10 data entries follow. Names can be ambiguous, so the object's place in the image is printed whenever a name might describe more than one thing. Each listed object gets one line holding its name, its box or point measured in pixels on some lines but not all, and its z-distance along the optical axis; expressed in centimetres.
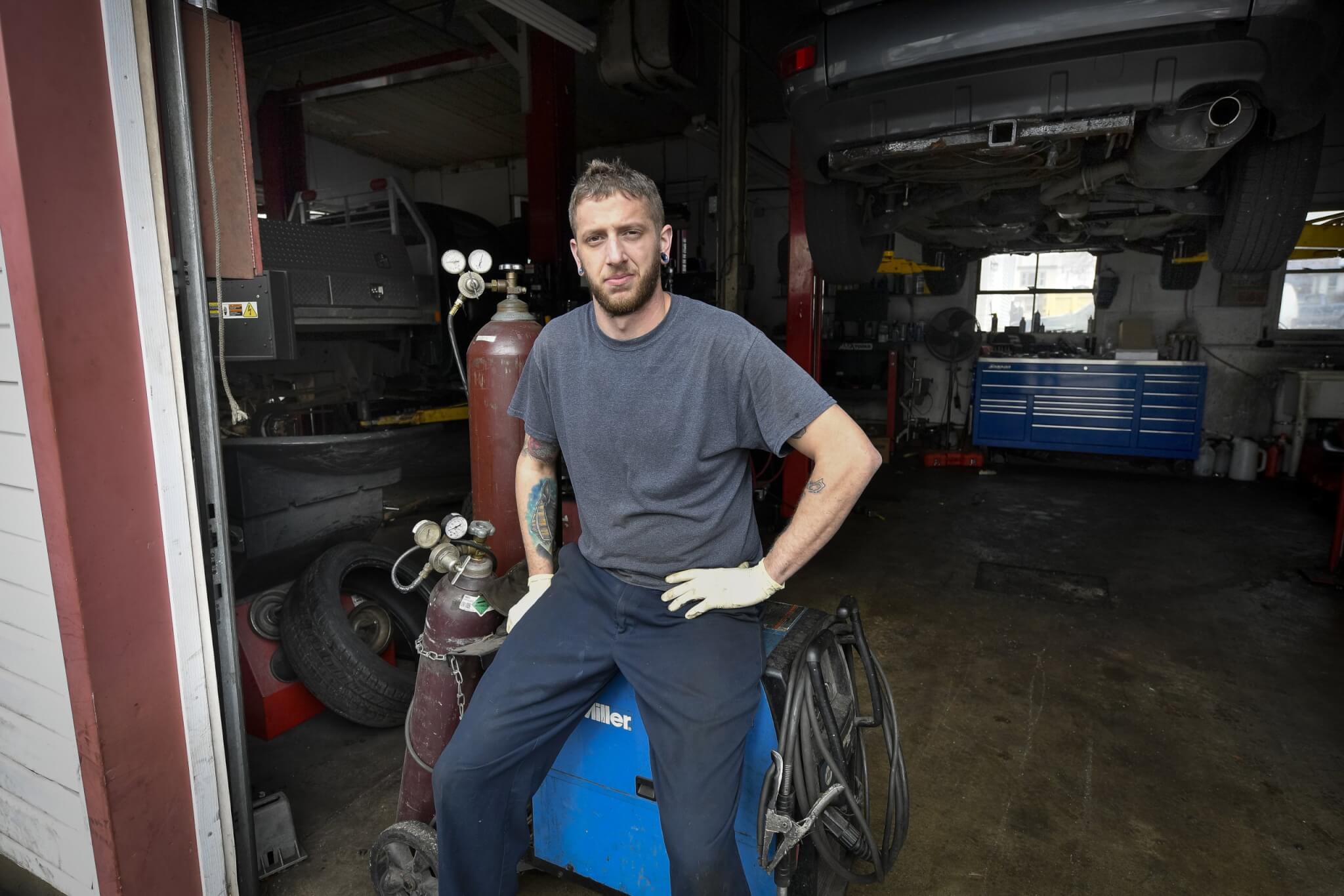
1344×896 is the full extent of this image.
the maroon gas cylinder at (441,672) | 165
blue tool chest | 571
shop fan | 680
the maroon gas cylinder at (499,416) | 197
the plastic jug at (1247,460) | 584
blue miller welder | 123
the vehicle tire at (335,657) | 216
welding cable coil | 122
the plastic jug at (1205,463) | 610
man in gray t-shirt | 129
